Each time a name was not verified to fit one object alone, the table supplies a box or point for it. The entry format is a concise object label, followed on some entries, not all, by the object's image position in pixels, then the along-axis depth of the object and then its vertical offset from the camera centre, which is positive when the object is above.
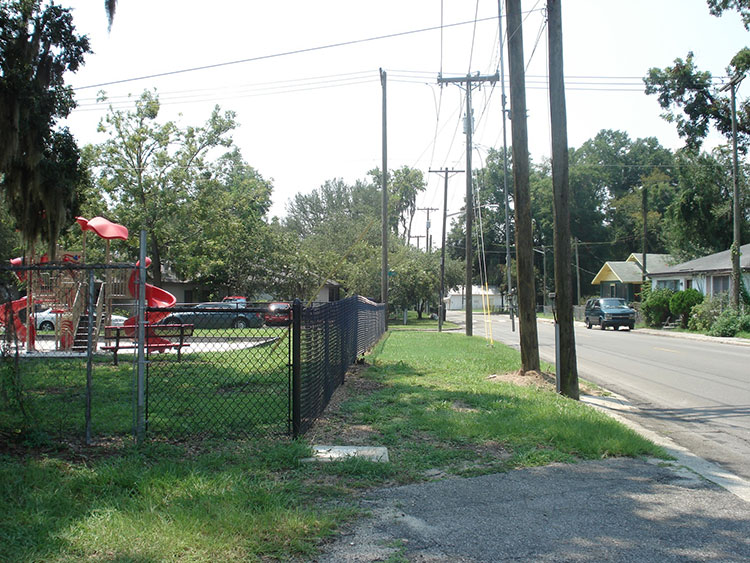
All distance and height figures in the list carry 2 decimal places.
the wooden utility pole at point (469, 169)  25.48 +6.14
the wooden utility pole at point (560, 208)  10.28 +1.64
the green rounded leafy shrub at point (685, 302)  34.44 +0.28
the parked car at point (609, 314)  36.09 -0.39
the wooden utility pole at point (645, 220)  46.82 +6.60
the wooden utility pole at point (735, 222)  28.98 +3.95
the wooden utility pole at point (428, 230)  61.28 +7.64
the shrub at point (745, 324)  28.05 -0.77
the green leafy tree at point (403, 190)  78.56 +15.08
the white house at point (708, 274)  32.62 +1.90
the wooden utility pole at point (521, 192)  11.71 +2.23
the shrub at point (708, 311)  31.00 -0.21
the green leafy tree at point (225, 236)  33.66 +4.21
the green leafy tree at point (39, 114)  9.62 +3.04
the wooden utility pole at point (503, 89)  16.46 +7.93
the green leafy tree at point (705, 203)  44.00 +7.50
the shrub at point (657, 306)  36.97 +0.06
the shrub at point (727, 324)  28.36 -0.79
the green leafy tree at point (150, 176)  32.16 +6.97
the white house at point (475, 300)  88.06 +1.21
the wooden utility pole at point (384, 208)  26.46 +4.55
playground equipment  14.29 +0.33
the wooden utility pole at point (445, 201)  36.75 +6.29
